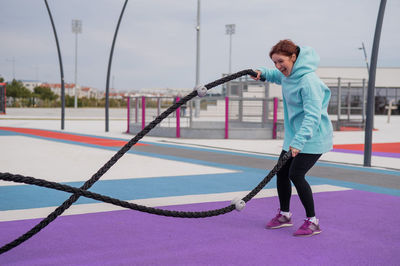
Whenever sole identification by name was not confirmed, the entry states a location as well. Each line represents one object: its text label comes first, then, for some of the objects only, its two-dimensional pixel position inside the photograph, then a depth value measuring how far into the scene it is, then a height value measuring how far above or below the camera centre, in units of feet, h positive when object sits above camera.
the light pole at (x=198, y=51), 90.68 +10.78
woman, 12.74 -0.16
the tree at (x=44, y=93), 248.11 +5.01
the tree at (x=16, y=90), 211.82 +5.04
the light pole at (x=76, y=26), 199.19 +33.66
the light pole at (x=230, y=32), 198.70 +34.90
